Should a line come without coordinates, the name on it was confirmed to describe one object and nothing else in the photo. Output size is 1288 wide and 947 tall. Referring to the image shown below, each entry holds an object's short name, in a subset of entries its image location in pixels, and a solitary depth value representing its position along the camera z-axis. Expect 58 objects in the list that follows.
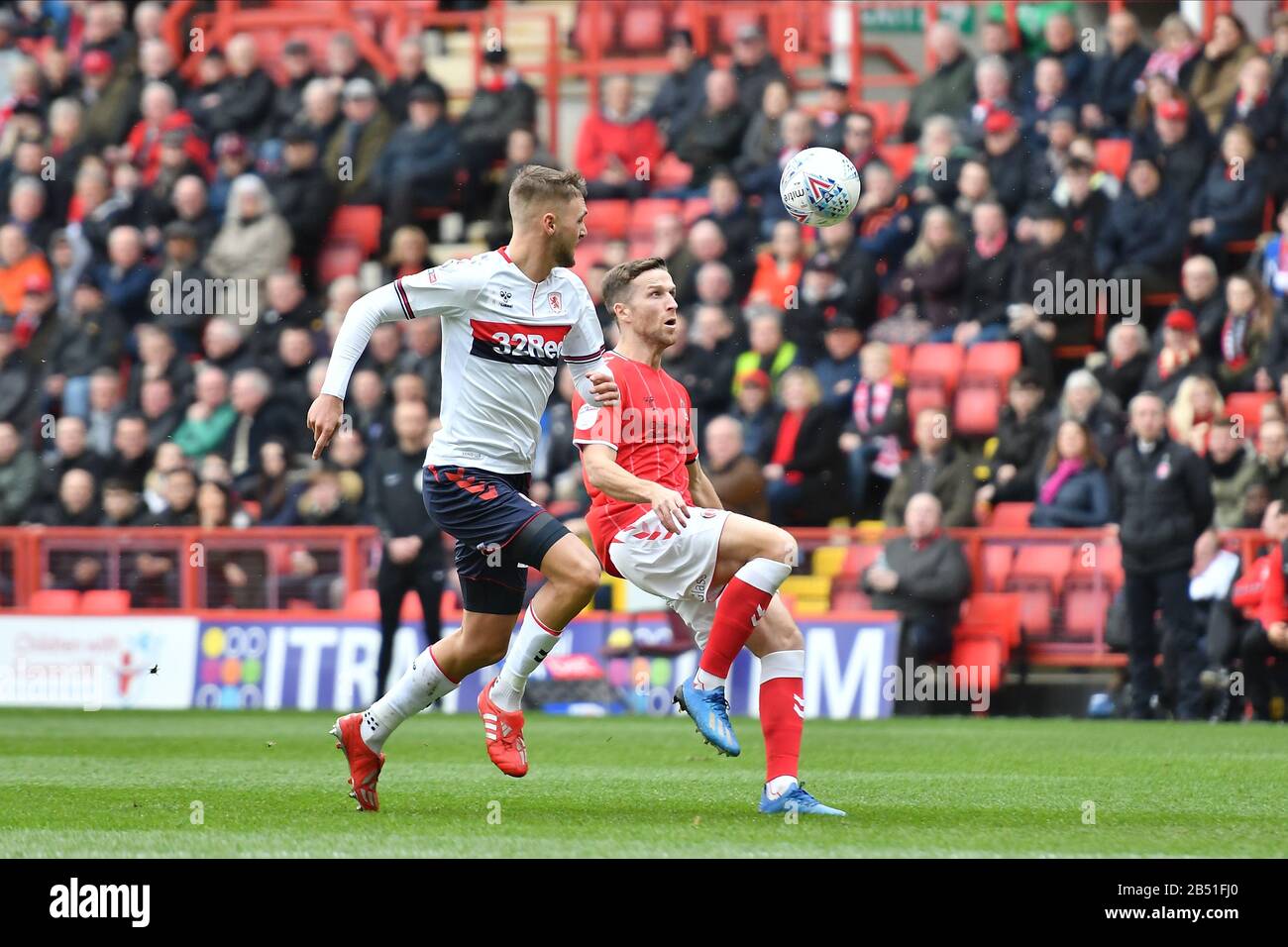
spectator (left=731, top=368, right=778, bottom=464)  16.22
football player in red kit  8.02
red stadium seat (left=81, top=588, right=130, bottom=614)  17.12
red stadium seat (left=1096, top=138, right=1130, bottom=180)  17.69
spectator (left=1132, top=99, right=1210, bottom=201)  16.52
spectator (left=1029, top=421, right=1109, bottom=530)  15.37
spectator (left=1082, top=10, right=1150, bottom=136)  17.77
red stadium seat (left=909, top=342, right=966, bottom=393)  16.75
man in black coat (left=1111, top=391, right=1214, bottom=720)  14.45
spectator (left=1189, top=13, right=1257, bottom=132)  16.89
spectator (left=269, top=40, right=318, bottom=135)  21.02
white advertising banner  17.12
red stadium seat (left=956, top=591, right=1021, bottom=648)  15.27
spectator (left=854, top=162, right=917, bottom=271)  17.20
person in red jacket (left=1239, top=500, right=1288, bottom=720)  13.95
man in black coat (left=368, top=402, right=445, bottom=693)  15.77
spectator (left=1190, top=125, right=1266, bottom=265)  16.23
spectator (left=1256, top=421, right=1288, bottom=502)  14.52
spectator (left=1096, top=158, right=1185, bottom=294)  16.41
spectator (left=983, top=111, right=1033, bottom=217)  17.09
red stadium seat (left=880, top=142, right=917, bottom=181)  18.92
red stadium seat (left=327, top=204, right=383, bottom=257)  20.56
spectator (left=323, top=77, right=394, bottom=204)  20.30
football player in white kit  8.12
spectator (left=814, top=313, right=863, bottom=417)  16.52
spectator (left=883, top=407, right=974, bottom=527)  15.61
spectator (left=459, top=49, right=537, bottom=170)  19.73
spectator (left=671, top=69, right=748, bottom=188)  19.02
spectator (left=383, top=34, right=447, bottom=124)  20.30
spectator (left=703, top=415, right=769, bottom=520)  15.46
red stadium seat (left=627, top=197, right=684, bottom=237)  19.39
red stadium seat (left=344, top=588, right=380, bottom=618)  16.75
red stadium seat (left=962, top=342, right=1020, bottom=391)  16.59
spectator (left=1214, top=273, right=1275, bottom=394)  15.47
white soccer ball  9.44
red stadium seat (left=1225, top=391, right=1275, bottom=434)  15.38
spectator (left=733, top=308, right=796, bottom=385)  16.70
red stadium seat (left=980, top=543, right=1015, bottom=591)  15.34
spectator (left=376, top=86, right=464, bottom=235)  19.78
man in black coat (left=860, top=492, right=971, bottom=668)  15.26
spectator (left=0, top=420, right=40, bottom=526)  18.42
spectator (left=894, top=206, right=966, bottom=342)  16.77
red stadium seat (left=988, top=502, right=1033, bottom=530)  15.75
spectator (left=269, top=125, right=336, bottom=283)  20.00
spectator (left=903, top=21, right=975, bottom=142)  18.48
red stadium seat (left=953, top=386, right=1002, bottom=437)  16.52
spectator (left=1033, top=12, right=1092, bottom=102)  17.81
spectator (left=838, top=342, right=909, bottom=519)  16.23
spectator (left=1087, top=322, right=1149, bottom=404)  15.93
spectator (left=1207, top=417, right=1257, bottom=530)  14.93
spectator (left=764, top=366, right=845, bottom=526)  15.94
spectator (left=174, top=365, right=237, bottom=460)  18.44
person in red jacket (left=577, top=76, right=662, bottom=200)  20.01
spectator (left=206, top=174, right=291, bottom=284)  19.59
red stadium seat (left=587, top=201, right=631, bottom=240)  19.62
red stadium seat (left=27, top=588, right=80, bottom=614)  17.11
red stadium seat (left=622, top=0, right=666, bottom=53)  21.94
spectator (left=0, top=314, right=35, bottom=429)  19.41
